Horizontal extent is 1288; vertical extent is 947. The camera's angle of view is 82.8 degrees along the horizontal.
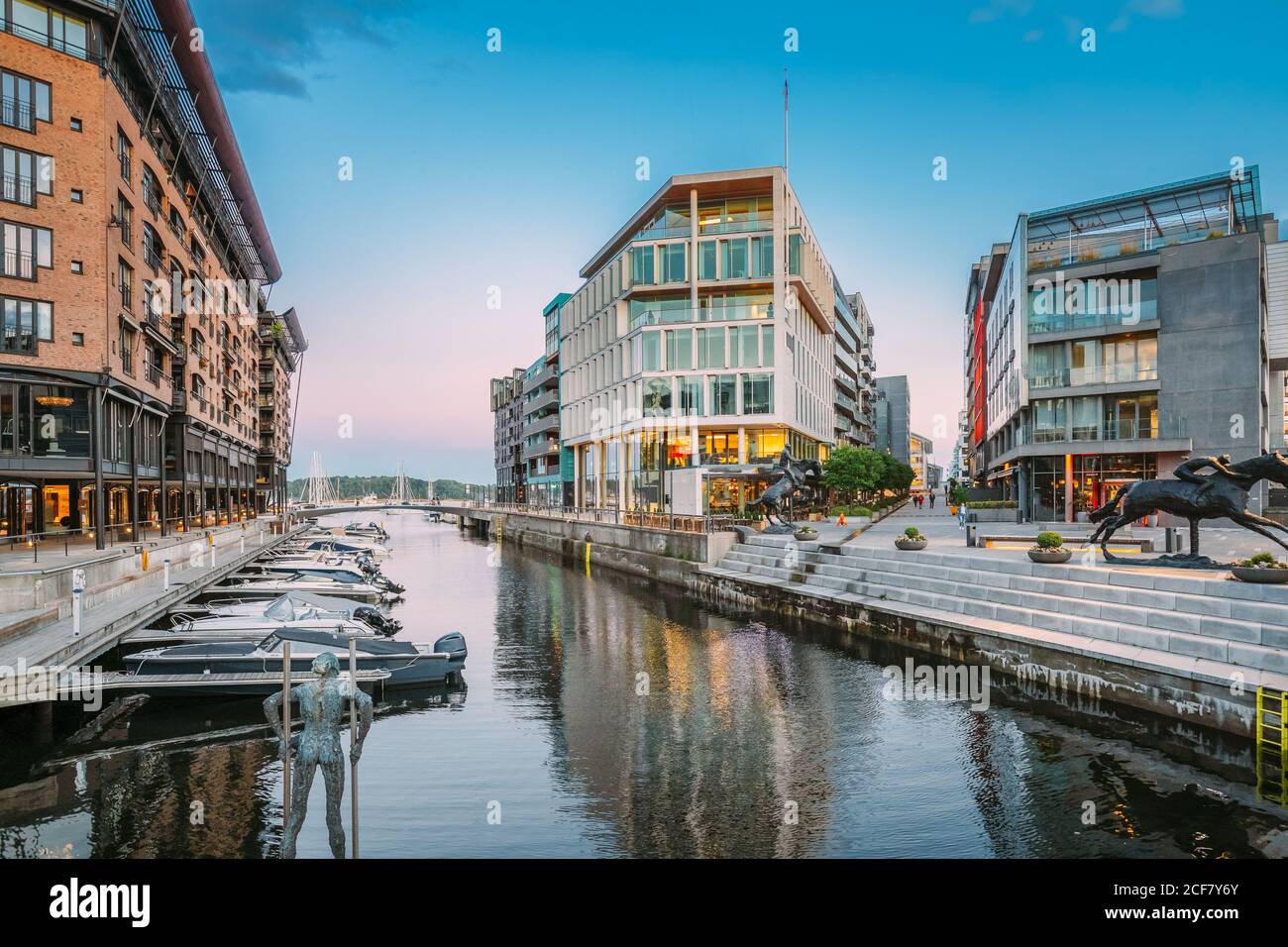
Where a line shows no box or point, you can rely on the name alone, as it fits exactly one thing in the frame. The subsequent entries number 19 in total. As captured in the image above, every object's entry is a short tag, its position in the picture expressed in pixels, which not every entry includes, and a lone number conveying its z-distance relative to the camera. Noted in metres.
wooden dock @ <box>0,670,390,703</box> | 14.86
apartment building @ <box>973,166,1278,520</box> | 42.38
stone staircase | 14.23
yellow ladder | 11.34
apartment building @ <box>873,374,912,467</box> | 168.12
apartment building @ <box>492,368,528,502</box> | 135.88
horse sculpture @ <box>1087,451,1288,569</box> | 17.52
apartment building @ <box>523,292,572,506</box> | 99.75
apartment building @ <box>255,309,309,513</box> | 103.25
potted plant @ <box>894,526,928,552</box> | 26.77
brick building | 30.72
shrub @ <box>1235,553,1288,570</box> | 15.69
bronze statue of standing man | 7.74
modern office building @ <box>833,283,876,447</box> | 96.94
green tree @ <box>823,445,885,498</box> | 57.47
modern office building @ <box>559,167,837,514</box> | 58.81
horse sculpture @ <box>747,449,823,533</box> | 36.53
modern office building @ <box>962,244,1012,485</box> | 77.06
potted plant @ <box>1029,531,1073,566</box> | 20.55
